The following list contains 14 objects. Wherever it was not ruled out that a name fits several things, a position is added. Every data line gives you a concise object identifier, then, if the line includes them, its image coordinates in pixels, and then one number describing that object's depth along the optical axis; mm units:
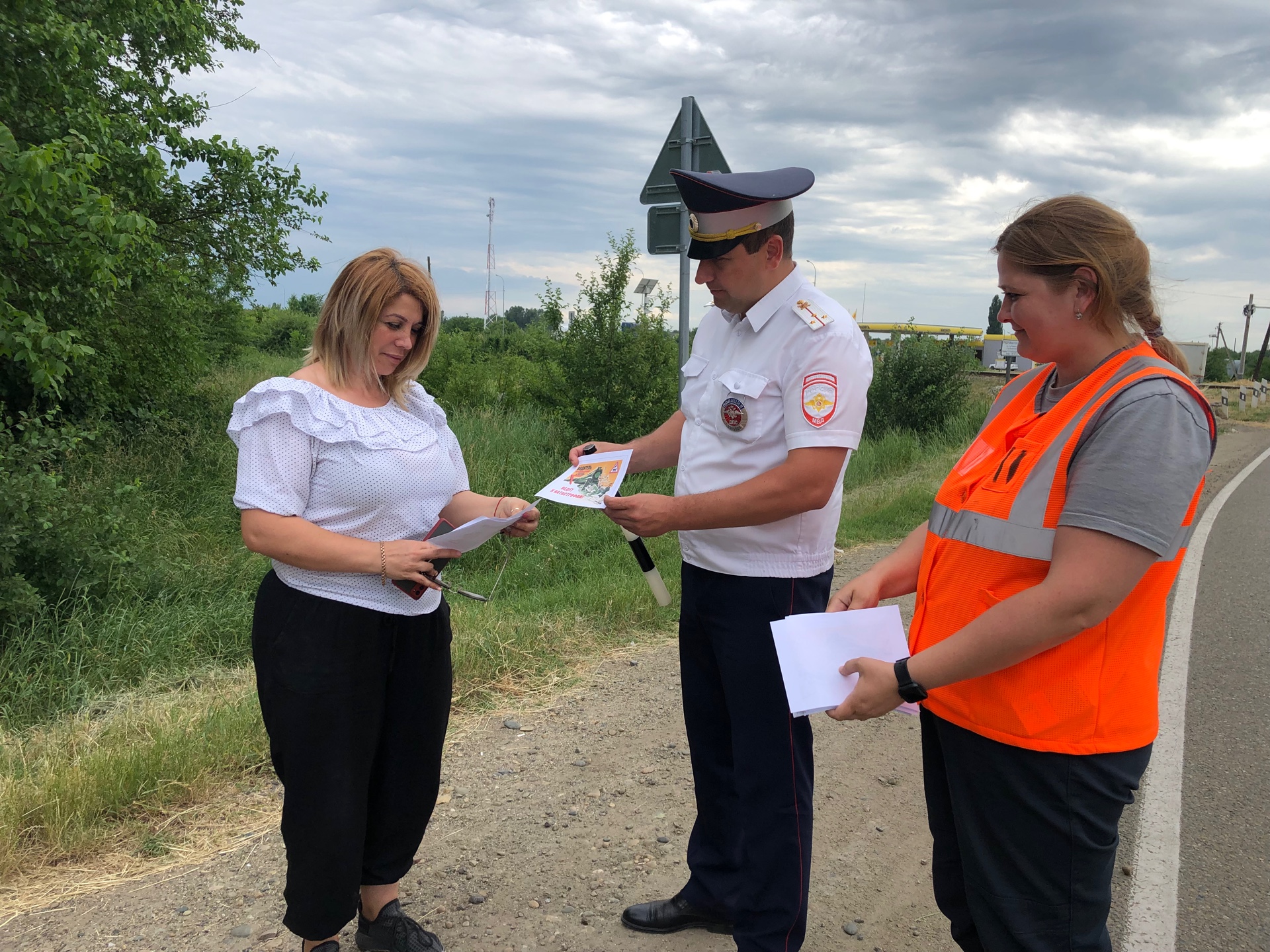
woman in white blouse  2338
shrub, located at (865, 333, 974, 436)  18016
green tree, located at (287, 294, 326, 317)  45531
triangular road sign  6883
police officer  2393
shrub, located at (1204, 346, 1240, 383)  60656
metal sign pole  6930
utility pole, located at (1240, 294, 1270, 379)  56875
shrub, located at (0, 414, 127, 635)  5527
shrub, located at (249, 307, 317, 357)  31598
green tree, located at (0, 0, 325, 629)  5395
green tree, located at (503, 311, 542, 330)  53156
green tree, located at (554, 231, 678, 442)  11086
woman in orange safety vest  1545
